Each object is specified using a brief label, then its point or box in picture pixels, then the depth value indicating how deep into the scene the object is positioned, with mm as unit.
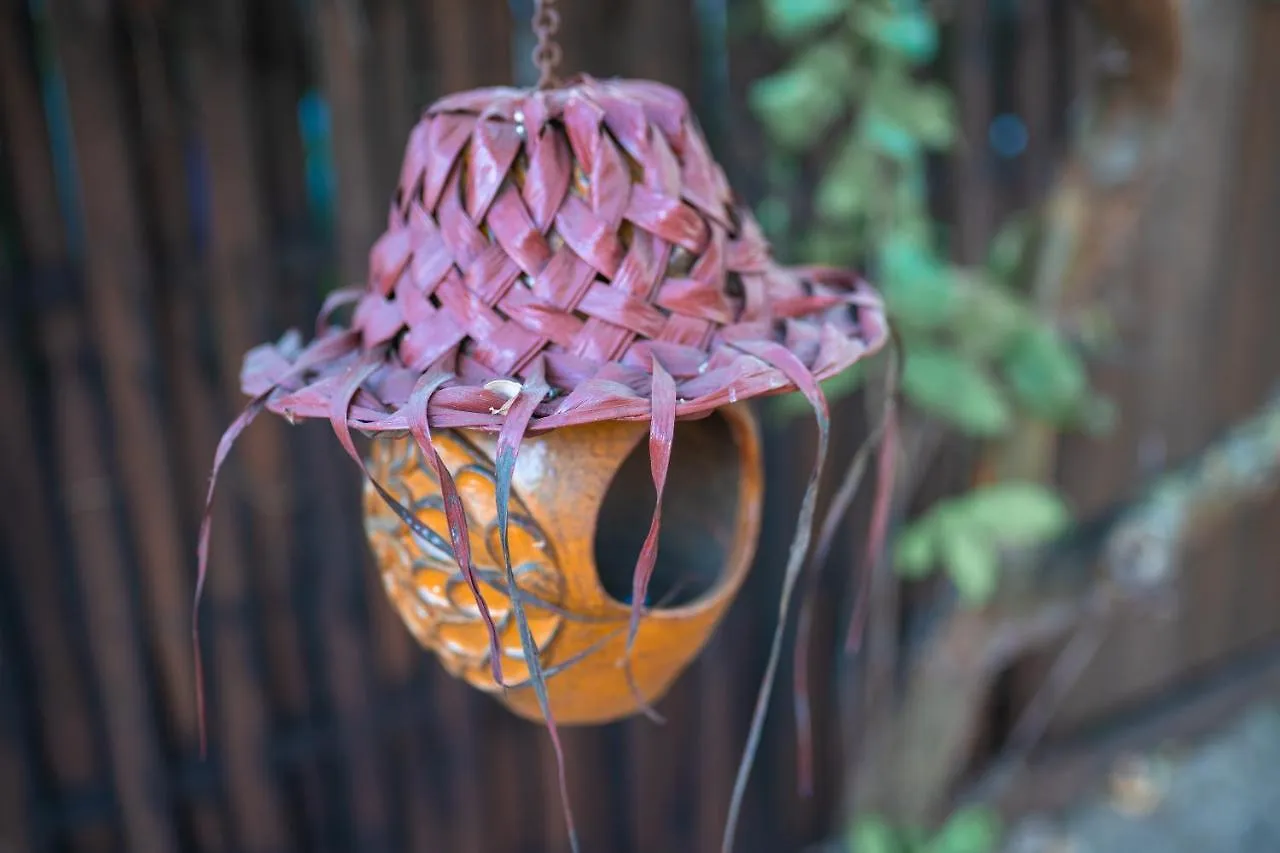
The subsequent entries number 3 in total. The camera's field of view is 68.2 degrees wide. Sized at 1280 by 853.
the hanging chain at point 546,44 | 762
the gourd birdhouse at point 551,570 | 759
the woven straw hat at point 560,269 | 698
